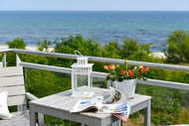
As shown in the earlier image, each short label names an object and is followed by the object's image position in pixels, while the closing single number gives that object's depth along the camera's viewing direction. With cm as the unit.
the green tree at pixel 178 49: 2188
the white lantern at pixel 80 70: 255
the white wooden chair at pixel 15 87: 328
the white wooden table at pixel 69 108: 201
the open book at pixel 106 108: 205
